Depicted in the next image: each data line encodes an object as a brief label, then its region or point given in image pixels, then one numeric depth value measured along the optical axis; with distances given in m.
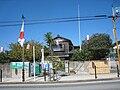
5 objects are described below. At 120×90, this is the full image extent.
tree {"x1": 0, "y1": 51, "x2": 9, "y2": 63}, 24.90
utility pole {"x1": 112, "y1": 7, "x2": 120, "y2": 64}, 12.53
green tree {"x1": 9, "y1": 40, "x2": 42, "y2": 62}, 26.97
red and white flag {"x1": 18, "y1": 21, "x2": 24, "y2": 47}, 11.28
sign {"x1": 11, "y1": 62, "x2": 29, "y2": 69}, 13.90
